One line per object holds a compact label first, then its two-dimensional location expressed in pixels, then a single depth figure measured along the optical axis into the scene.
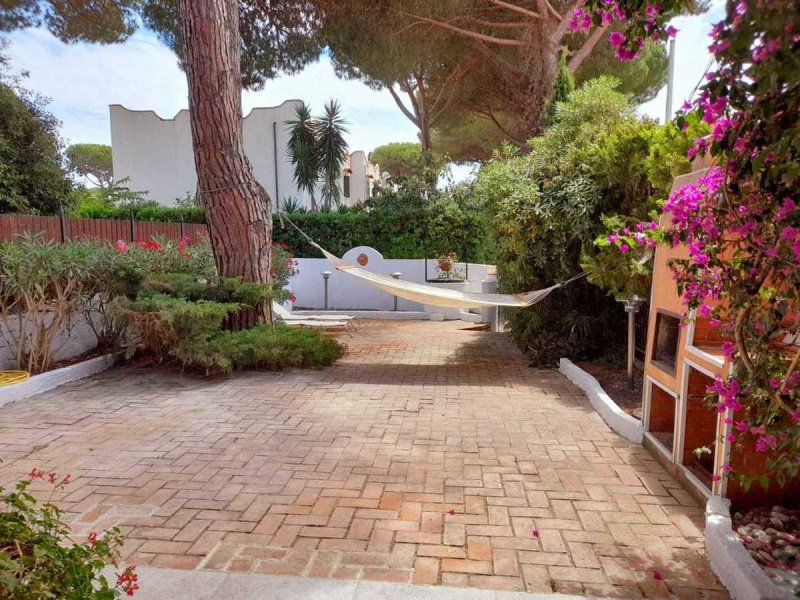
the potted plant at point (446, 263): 9.45
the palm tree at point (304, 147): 11.07
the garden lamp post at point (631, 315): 4.02
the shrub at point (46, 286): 3.95
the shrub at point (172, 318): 4.26
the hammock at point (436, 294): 4.83
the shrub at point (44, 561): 0.93
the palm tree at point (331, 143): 10.98
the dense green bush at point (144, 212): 10.70
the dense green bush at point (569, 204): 4.54
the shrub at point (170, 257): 4.88
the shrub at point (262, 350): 4.42
